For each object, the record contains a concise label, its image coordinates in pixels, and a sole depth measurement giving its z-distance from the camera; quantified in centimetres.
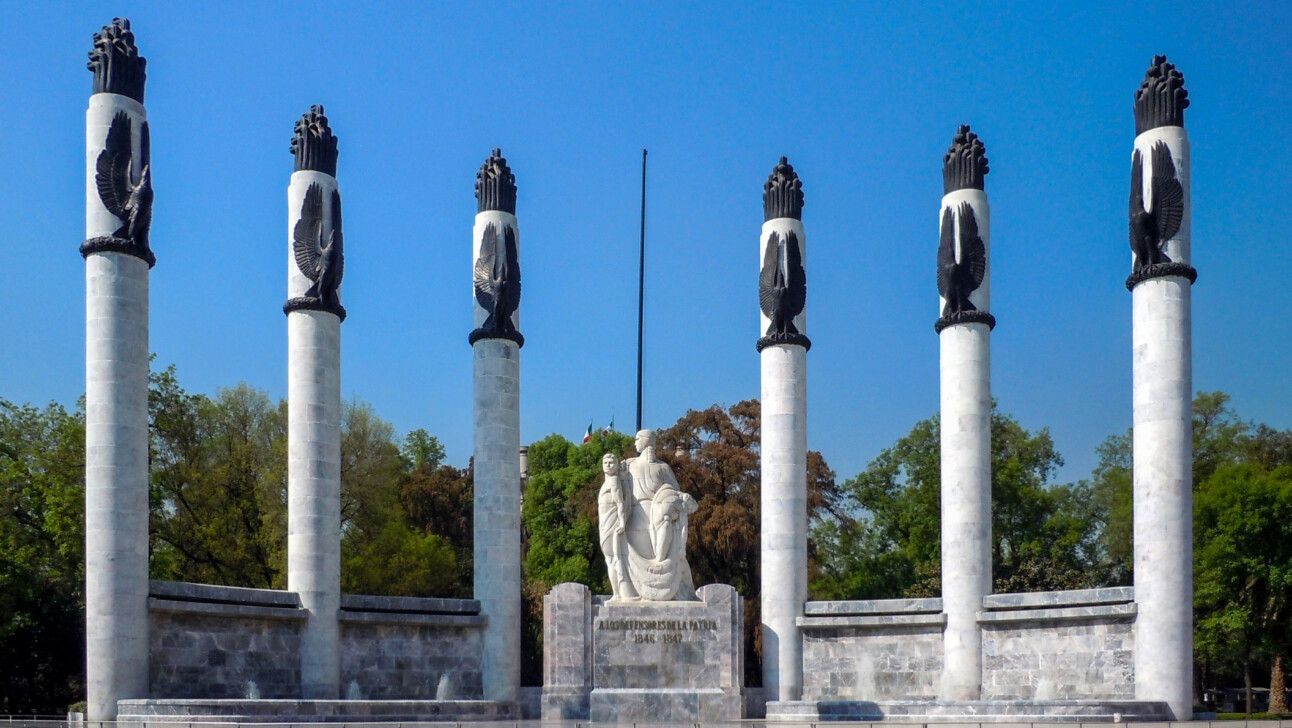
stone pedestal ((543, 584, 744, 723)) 2952
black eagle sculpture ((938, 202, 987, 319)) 3269
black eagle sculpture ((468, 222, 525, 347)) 3462
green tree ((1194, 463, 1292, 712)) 4297
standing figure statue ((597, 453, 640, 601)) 2966
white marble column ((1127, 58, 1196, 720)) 2814
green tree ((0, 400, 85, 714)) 3575
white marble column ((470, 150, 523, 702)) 3369
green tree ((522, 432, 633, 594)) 5462
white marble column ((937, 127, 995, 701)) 3144
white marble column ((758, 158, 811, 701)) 3341
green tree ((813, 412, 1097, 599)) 5269
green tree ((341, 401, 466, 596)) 4712
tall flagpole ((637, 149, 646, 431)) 4169
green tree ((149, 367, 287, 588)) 4550
